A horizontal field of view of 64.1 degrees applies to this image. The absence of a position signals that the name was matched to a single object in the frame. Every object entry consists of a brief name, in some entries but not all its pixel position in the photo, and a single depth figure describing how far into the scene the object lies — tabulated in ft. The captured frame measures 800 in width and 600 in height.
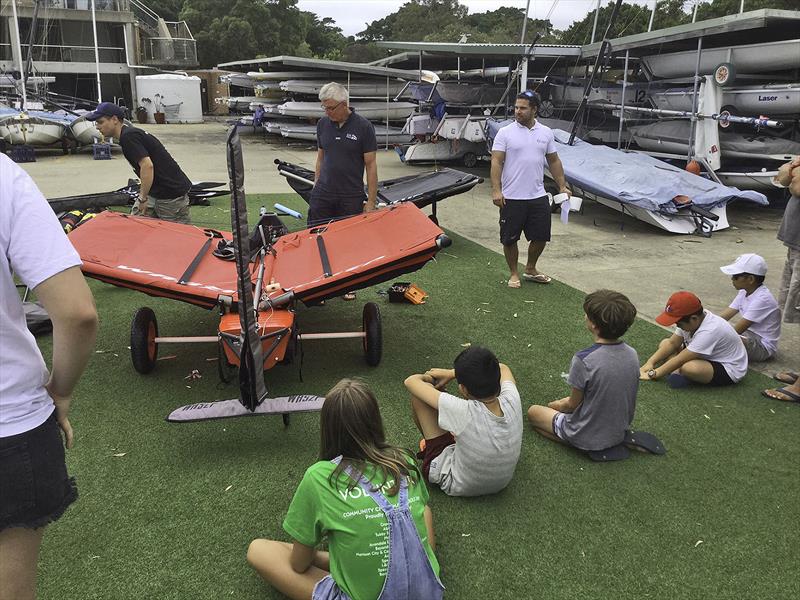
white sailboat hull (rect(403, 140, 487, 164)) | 49.24
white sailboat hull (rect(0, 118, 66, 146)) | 52.47
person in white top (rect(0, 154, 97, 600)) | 4.75
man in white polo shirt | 20.01
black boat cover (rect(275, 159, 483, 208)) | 24.20
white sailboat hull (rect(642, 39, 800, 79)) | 31.35
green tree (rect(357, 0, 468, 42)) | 198.49
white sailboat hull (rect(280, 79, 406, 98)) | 63.21
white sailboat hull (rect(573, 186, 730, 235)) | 28.99
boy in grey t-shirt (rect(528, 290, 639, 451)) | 10.65
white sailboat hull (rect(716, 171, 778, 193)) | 32.04
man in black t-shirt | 18.13
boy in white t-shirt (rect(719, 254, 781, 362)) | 14.65
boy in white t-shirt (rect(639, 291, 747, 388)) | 13.20
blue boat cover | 29.35
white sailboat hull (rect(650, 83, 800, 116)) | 31.27
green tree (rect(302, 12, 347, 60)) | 171.12
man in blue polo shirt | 17.70
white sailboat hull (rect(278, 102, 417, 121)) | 61.77
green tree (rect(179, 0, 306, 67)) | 138.41
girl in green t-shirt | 6.66
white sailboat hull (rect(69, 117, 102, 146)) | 55.97
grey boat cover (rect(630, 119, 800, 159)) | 32.60
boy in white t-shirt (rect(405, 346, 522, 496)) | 9.19
